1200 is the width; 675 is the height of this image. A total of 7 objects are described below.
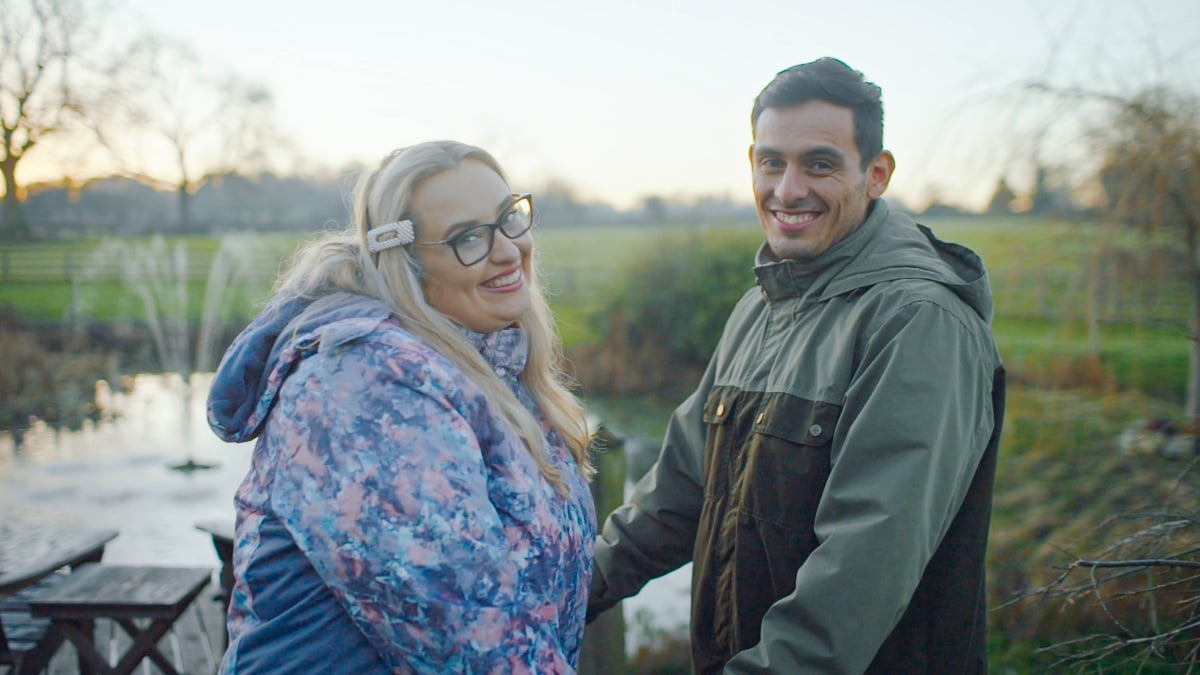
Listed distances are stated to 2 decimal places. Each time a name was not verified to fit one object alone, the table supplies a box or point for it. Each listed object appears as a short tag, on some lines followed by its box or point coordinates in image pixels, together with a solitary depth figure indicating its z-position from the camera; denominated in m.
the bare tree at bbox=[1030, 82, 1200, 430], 5.32
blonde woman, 1.53
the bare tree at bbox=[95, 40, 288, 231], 15.18
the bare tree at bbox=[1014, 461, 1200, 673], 2.24
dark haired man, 1.80
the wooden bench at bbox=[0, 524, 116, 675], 3.66
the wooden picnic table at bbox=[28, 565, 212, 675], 3.47
